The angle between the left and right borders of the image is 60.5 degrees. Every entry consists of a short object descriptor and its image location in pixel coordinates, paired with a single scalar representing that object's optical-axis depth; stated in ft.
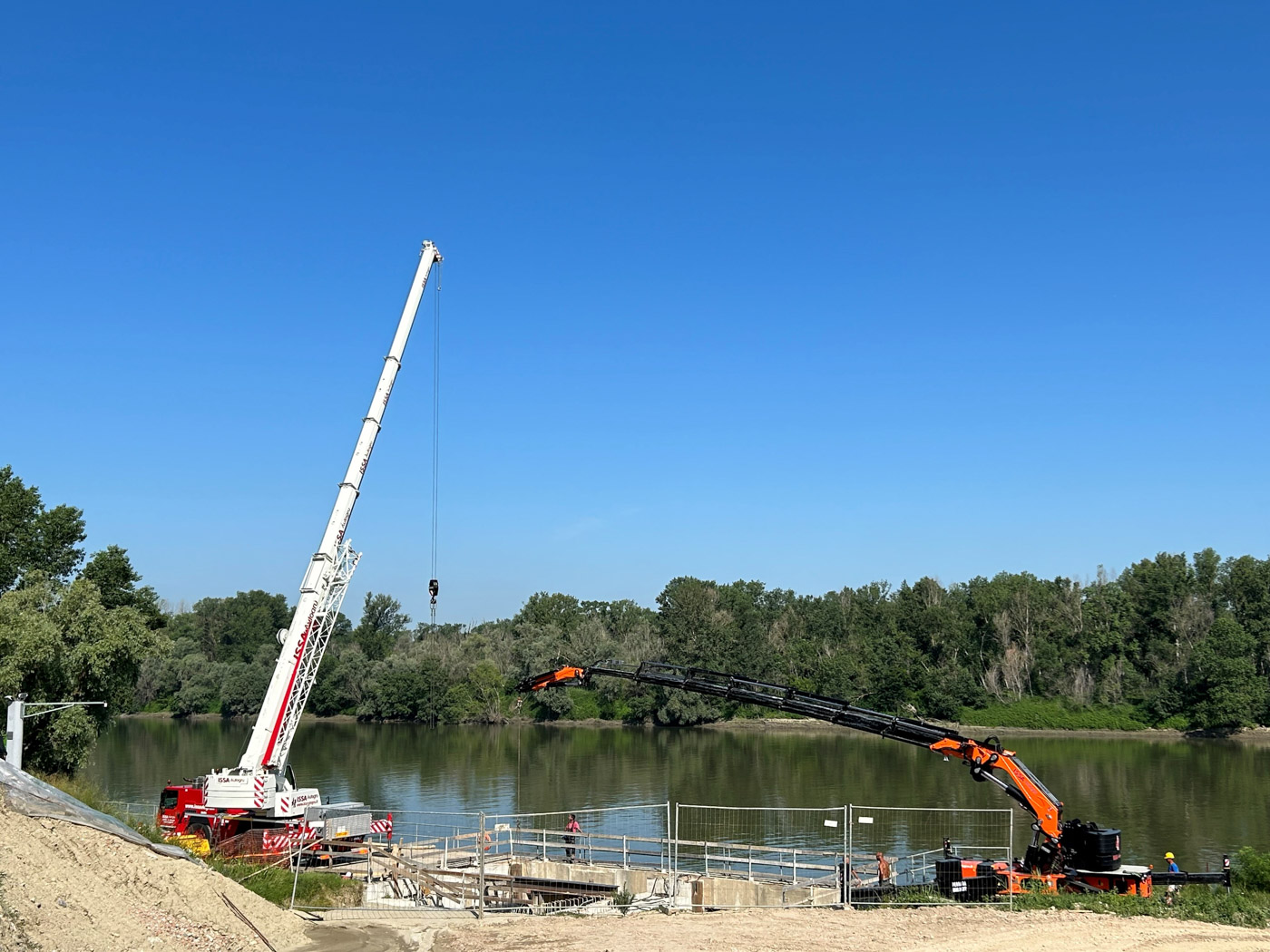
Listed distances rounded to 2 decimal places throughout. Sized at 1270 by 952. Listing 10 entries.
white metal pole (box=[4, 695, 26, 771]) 87.97
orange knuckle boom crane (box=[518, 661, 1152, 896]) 80.48
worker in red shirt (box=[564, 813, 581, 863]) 102.59
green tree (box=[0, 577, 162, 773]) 121.39
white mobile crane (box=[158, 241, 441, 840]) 96.37
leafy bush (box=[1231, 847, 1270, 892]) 81.92
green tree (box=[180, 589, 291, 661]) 486.38
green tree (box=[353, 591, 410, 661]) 490.90
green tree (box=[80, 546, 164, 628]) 175.83
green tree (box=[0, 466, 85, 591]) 177.27
